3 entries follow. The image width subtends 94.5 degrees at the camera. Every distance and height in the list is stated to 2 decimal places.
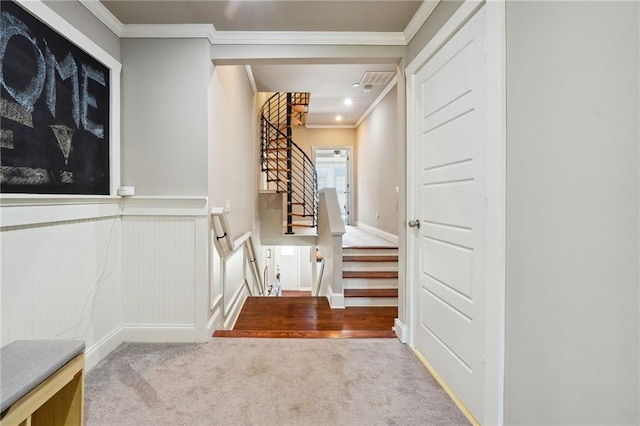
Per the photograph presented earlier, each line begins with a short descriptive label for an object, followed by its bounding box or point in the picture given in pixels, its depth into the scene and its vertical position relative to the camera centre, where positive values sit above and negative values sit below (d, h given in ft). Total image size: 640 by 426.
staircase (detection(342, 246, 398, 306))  12.13 -2.79
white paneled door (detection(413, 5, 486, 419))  4.85 +0.02
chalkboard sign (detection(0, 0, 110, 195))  4.62 +1.79
